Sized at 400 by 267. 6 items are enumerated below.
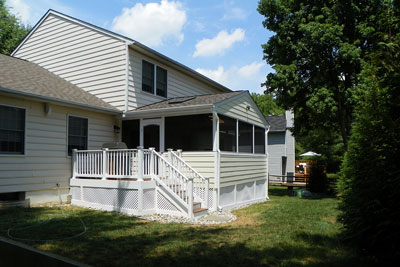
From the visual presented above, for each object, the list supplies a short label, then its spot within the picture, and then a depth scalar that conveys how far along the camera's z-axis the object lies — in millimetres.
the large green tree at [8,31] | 23875
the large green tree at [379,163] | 4211
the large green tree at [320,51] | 13728
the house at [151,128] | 8867
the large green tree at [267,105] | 53094
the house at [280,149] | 26750
